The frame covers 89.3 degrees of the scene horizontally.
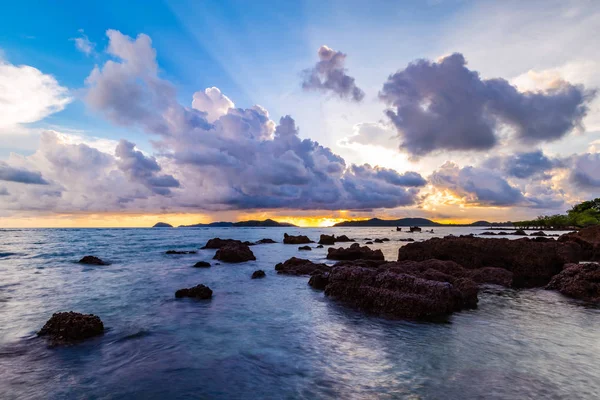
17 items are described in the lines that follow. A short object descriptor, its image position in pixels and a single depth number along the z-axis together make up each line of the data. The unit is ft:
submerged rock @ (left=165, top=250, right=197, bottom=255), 121.76
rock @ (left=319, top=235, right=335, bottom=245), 188.65
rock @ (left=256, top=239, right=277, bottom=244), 208.23
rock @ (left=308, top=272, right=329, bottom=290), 50.55
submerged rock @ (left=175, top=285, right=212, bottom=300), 45.14
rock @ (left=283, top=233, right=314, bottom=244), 193.55
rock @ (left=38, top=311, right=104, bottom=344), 27.30
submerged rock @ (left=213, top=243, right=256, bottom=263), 96.53
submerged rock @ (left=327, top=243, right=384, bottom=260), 82.74
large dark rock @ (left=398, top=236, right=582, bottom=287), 57.26
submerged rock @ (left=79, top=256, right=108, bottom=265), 86.53
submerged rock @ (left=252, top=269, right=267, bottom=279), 64.04
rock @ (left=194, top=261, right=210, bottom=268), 82.17
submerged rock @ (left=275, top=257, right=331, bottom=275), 66.80
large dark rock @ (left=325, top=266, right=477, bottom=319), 33.37
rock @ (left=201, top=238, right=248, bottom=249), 155.33
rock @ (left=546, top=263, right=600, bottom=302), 41.09
